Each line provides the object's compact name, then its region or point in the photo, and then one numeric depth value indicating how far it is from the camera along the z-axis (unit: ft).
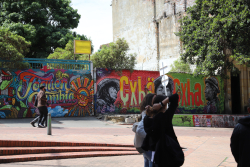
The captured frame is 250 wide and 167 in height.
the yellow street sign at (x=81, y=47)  57.13
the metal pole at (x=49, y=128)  30.60
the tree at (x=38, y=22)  82.28
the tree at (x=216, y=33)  49.06
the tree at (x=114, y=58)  65.00
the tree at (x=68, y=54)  68.31
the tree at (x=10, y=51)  46.11
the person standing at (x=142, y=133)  11.87
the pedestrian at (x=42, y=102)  37.09
